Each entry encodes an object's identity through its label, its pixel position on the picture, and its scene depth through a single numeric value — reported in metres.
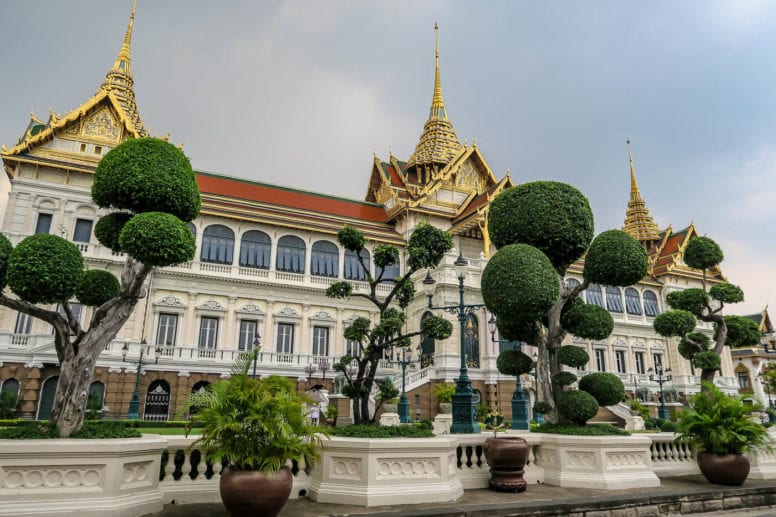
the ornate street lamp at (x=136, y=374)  21.61
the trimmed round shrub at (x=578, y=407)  9.61
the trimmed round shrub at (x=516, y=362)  11.25
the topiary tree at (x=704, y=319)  14.20
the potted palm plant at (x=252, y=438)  5.73
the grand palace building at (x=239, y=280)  24.00
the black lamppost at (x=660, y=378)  29.58
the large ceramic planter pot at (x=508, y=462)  8.05
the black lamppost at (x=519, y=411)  18.70
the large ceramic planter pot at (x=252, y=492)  5.68
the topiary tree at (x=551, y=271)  10.02
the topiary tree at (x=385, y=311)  9.86
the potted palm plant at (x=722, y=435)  8.90
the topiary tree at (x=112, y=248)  7.43
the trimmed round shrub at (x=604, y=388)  10.31
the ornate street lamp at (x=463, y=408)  13.53
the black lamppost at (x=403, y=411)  19.31
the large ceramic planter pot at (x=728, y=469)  8.91
